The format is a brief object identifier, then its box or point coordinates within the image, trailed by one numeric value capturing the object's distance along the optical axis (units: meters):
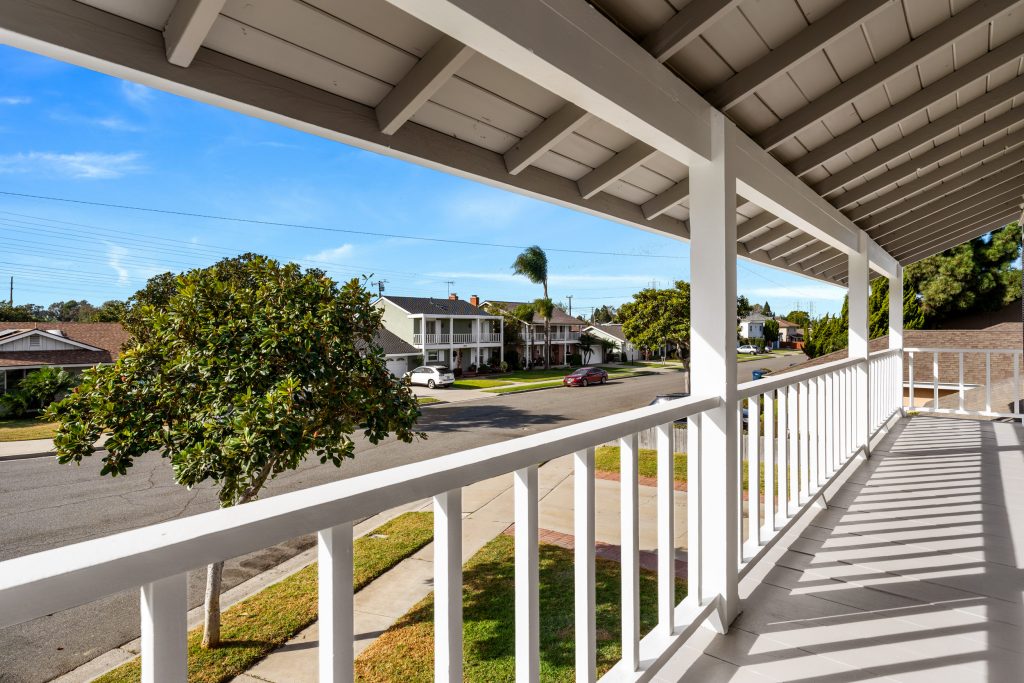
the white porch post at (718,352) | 1.73
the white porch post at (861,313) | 3.77
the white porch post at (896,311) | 5.52
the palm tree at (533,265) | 33.50
